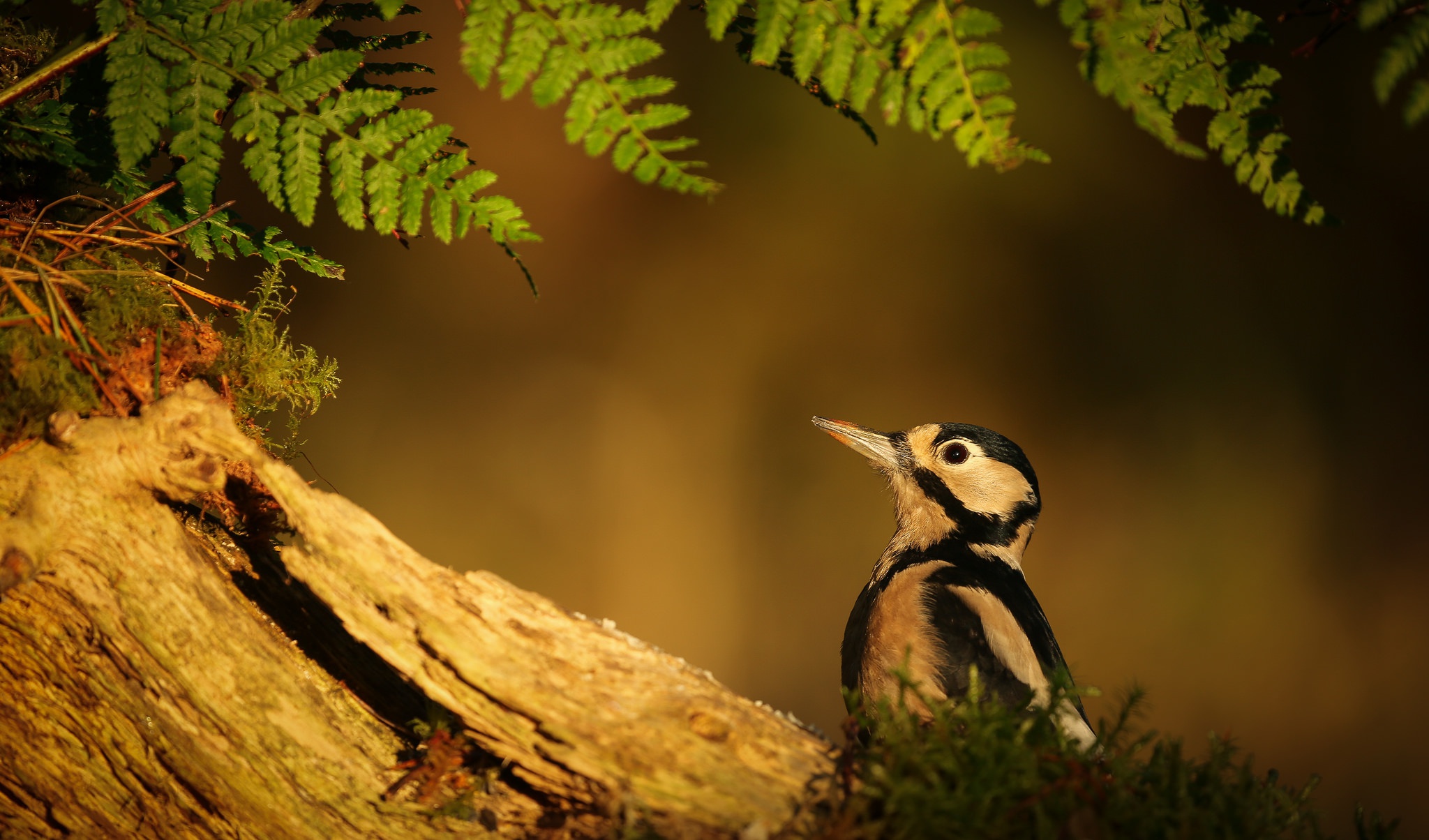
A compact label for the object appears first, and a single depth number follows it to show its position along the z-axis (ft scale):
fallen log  14.03
